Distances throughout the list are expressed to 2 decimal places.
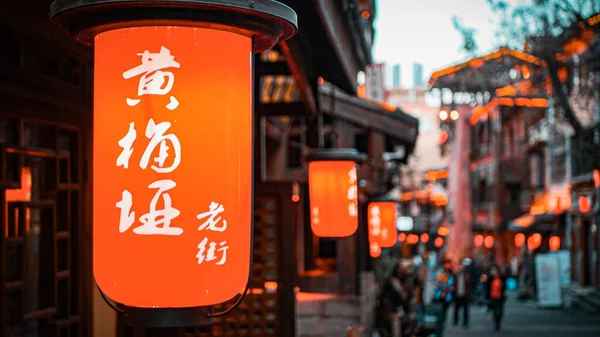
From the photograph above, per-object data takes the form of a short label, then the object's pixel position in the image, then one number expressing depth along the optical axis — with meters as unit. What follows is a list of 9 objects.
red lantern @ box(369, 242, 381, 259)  21.00
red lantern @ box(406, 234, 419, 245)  52.25
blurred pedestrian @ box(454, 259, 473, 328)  26.52
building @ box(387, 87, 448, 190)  89.69
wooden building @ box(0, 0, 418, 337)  5.39
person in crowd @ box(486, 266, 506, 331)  25.14
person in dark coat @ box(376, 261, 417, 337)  16.27
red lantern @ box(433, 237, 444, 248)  60.62
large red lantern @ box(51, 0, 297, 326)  3.09
